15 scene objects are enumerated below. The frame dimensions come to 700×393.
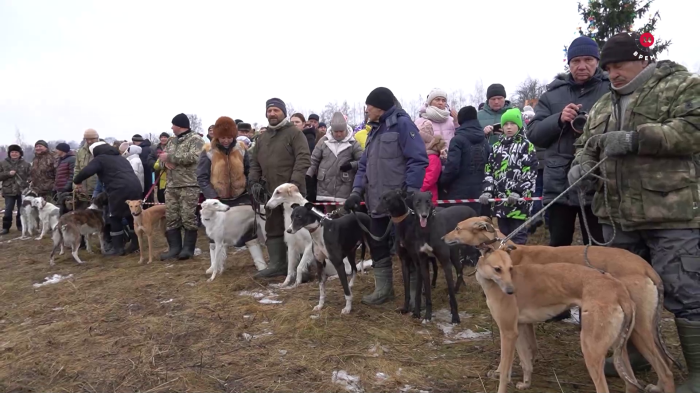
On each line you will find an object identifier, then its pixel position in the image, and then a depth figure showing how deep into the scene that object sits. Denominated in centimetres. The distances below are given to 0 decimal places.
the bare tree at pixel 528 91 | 4333
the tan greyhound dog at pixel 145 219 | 849
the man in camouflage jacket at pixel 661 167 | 283
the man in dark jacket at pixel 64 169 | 1123
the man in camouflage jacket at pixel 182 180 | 812
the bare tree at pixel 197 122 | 5387
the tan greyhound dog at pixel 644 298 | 284
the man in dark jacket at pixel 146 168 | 1190
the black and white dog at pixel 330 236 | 520
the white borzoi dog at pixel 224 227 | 703
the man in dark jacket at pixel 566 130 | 402
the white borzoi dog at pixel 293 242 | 634
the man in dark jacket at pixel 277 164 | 675
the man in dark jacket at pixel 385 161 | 491
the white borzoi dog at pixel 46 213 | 1166
